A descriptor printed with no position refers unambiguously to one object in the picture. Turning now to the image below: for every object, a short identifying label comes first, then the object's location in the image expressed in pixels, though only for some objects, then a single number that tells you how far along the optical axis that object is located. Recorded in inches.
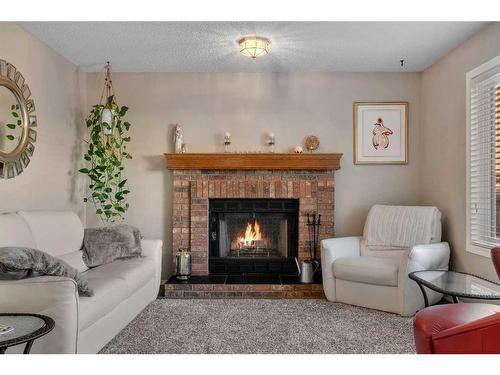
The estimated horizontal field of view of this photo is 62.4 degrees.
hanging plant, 173.3
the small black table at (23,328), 66.1
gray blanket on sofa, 88.3
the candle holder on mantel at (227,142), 183.2
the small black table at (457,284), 94.0
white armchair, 136.3
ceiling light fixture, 142.7
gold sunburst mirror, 124.9
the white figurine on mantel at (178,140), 181.8
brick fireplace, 180.7
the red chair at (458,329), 54.3
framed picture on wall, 186.1
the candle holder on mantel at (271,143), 184.4
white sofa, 87.2
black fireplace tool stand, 180.4
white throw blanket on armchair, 156.5
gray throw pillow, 138.9
